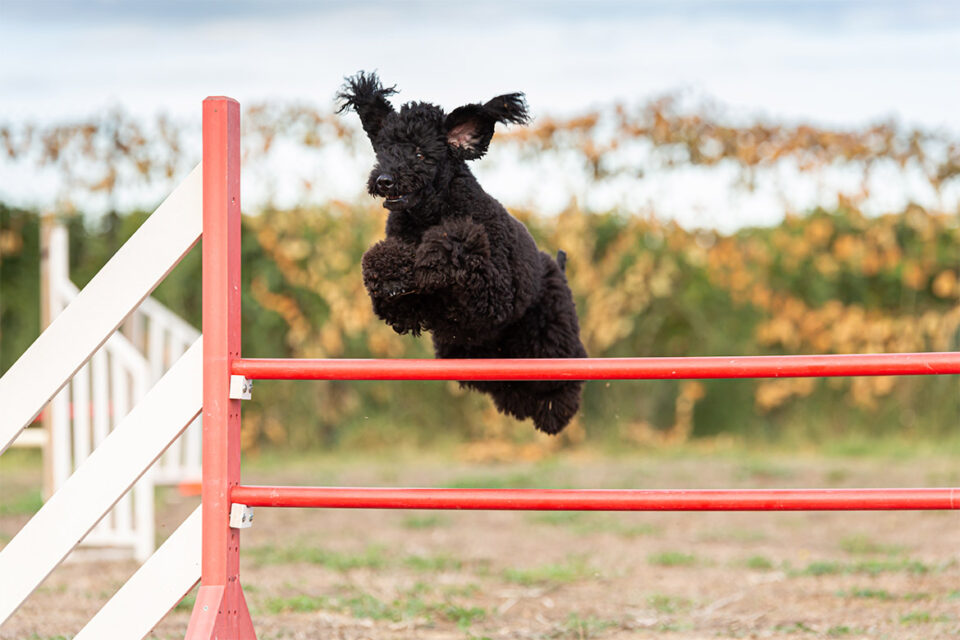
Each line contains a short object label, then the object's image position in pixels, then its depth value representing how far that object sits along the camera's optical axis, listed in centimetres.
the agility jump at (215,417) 452
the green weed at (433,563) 934
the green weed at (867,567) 886
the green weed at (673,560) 955
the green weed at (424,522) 1176
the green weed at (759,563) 931
